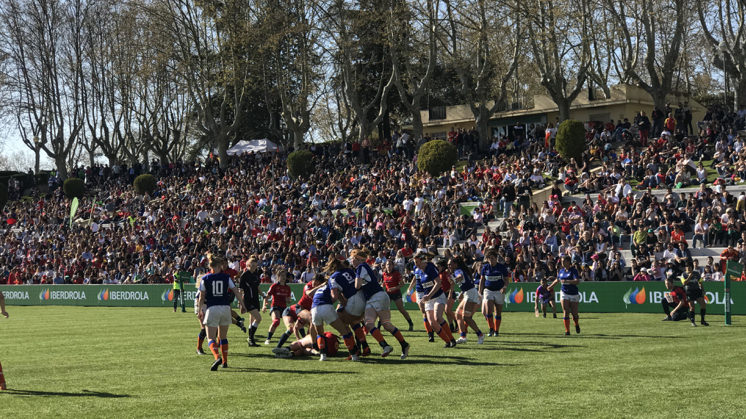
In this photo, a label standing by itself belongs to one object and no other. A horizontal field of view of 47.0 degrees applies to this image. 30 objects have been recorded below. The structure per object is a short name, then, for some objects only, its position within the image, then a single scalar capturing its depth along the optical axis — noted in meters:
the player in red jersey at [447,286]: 18.06
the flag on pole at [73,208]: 52.63
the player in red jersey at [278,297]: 18.06
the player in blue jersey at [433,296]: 16.17
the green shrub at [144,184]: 57.59
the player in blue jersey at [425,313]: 17.55
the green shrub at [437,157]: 40.94
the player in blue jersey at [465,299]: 17.14
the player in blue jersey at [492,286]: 18.33
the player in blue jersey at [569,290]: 19.03
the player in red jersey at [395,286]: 21.03
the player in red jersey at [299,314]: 16.11
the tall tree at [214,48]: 49.81
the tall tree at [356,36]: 45.38
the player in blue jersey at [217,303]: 13.79
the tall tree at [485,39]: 42.16
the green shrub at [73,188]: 61.66
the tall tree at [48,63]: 62.62
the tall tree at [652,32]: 38.75
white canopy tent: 59.75
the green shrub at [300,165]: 48.25
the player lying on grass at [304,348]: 15.25
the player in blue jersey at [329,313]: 14.23
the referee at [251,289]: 18.91
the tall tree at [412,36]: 43.50
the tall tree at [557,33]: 39.81
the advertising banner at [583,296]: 24.98
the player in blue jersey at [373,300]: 14.35
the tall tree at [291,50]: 47.31
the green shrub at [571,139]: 37.88
